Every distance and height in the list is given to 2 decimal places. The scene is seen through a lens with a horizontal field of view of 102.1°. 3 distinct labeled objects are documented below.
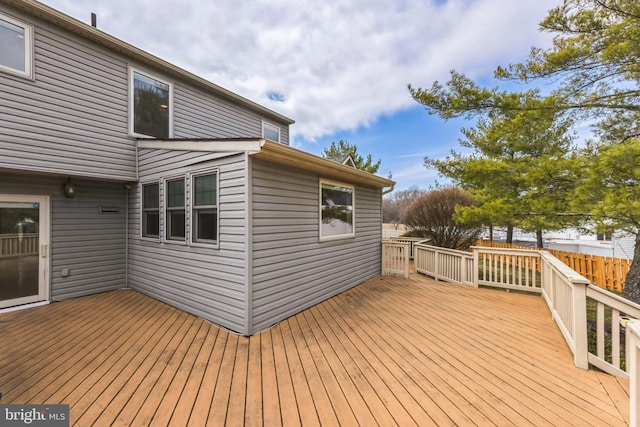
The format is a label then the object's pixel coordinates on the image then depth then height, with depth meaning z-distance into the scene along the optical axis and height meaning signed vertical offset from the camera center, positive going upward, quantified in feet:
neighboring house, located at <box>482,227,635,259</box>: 42.63 -5.12
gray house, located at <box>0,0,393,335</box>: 12.50 +1.19
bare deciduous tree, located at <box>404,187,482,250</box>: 30.98 -0.64
